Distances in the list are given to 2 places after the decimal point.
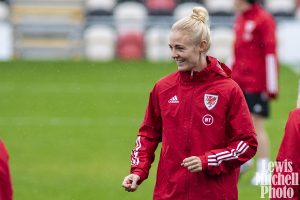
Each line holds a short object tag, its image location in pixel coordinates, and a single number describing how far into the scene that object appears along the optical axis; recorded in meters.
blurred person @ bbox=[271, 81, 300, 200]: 10.62
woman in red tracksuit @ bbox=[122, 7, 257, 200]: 12.34
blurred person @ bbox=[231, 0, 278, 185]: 22.37
